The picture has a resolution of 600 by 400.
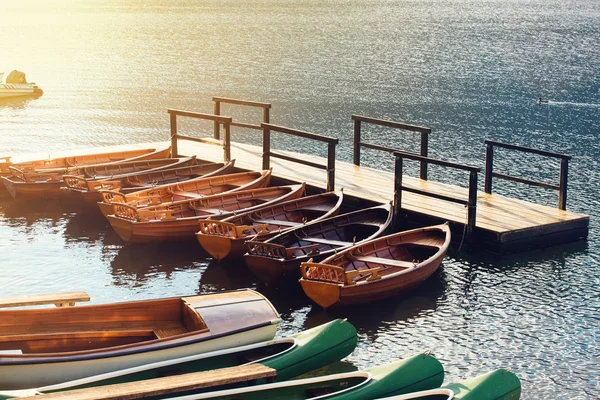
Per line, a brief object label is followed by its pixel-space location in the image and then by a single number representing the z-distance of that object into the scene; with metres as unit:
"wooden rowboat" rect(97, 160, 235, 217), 22.02
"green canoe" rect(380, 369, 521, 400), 11.12
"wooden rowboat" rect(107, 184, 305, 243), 19.61
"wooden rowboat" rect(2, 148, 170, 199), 23.28
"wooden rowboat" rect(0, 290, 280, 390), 11.92
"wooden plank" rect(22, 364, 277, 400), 10.81
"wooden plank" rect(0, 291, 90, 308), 14.04
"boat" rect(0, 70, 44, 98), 49.06
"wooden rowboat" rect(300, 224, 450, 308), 16.08
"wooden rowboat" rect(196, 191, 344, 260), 18.50
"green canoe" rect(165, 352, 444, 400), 11.17
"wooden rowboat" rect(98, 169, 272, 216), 20.83
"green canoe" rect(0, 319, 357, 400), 11.86
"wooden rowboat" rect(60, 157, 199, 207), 22.28
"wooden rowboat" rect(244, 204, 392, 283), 17.28
